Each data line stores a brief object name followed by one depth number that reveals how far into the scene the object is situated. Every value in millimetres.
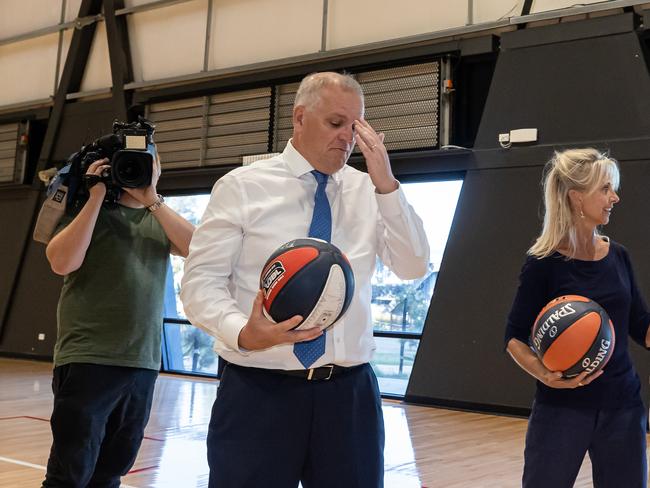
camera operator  2414
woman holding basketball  2188
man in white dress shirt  1779
